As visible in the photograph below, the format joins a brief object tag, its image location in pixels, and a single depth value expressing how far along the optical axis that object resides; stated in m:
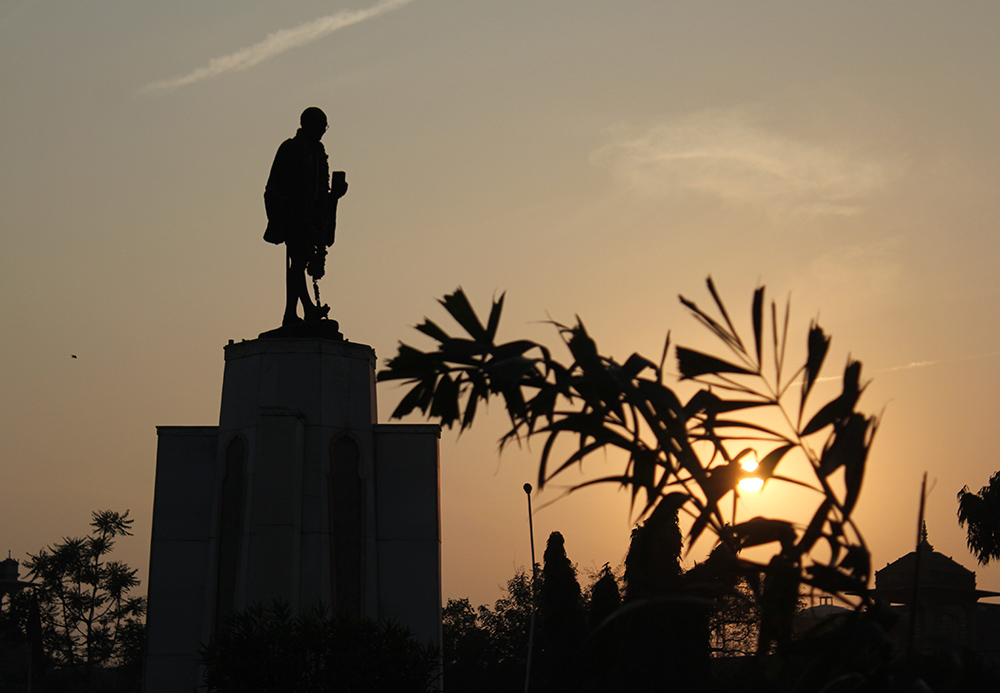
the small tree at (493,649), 65.56
